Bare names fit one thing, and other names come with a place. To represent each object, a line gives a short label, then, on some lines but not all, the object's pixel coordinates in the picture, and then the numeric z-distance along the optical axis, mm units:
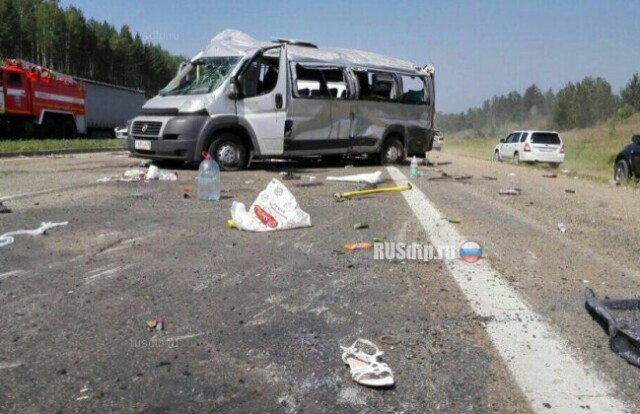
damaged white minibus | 10422
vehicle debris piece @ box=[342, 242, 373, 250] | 4695
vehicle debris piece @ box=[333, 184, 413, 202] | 7583
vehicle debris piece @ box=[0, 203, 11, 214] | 5785
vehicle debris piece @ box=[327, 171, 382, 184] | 9414
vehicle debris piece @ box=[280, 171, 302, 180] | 10238
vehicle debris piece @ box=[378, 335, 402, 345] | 2779
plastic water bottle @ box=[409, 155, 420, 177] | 11312
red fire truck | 21969
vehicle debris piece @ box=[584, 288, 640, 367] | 2627
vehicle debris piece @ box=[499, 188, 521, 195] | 8758
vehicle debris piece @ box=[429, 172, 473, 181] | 11299
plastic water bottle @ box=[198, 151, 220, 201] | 7312
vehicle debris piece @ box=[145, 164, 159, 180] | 9227
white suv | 22875
